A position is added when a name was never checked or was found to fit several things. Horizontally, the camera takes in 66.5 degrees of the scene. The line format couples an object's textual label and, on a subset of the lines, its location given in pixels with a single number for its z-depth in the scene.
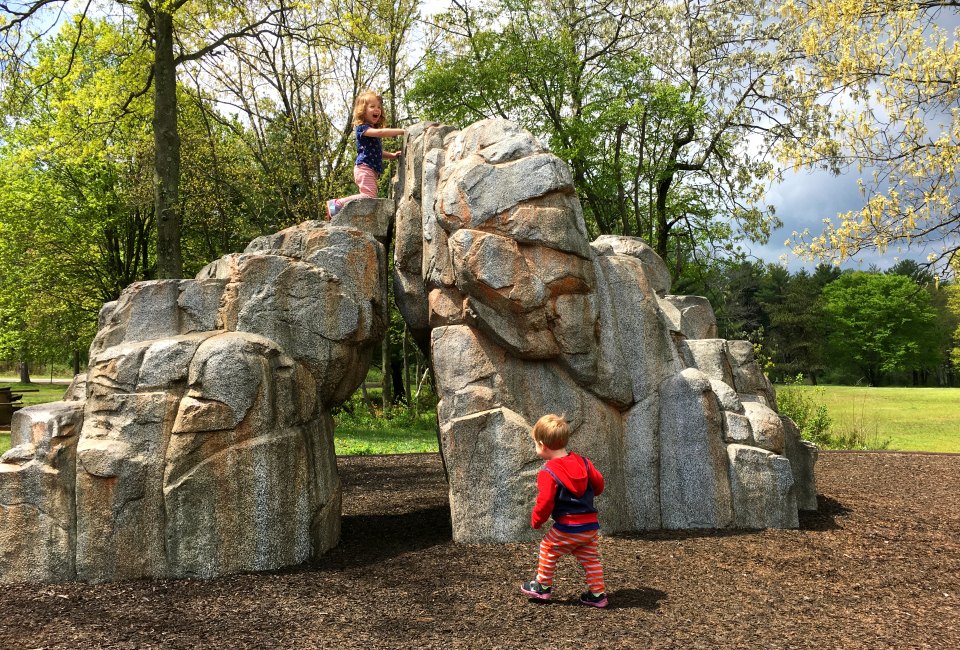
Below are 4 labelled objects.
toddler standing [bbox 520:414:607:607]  5.48
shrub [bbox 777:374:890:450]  17.95
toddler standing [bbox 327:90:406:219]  8.85
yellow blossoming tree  10.70
